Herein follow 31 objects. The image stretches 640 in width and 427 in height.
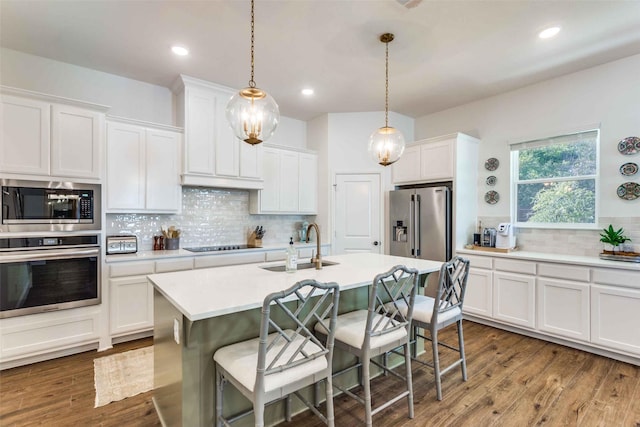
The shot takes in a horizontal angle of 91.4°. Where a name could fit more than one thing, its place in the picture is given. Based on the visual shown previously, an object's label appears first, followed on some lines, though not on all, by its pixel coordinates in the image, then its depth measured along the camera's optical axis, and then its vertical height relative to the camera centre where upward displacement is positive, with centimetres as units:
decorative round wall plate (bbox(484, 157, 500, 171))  429 +69
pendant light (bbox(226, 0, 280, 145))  202 +65
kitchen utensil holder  382 -37
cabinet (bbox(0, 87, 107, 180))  265 +70
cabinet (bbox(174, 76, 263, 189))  377 +92
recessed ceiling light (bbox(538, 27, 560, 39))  272 +161
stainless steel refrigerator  416 -12
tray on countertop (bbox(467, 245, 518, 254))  380 -44
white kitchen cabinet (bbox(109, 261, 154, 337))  310 -87
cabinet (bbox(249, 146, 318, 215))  459 +45
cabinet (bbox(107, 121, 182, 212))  337 +51
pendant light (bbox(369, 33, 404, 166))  279 +62
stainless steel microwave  263 +6
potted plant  315 -25
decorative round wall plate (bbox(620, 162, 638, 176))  319 +47
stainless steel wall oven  260 -53
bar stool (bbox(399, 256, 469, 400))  227 -73
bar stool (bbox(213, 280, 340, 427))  140 -75
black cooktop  396 -46
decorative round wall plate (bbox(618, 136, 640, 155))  320 +71
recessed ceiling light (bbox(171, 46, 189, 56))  302 +160
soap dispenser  234 -35
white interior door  490 +1
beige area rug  235 -134
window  356 +41
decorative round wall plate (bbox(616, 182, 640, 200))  317 +24
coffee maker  388 -29
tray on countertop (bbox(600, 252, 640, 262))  297 -42
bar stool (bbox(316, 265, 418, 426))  184 -75
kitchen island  163 -64
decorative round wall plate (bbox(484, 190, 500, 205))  427 +23
